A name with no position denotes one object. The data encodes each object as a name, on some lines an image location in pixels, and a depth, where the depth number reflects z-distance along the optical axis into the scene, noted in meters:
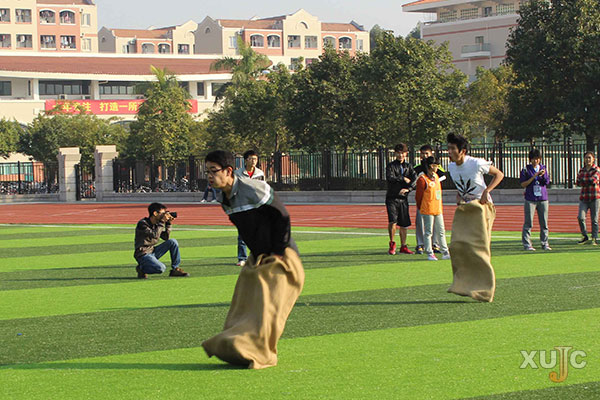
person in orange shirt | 15.36
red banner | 94.44
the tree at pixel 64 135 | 66.38
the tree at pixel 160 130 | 56.50
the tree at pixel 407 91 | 39.44
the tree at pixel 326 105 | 41.00
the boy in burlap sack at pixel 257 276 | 7.22
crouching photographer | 13.63
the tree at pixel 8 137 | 70.72
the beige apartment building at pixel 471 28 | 88.06
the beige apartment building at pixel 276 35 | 128.75
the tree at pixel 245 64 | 66.88
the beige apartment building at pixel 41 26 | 113.12
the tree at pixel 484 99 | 53.41
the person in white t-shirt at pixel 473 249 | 10.48
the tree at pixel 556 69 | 37.19
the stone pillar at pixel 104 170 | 46.22
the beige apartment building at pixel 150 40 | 135.62
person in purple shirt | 16.47
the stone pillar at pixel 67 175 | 47.81
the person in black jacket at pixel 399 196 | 16.30
